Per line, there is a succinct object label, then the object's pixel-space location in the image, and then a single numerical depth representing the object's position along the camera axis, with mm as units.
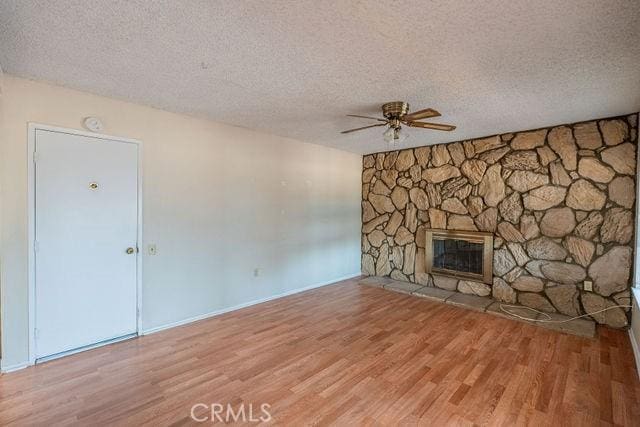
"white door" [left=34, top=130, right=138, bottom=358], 2555
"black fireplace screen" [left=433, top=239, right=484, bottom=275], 4379
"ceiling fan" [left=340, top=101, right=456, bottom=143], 2766
